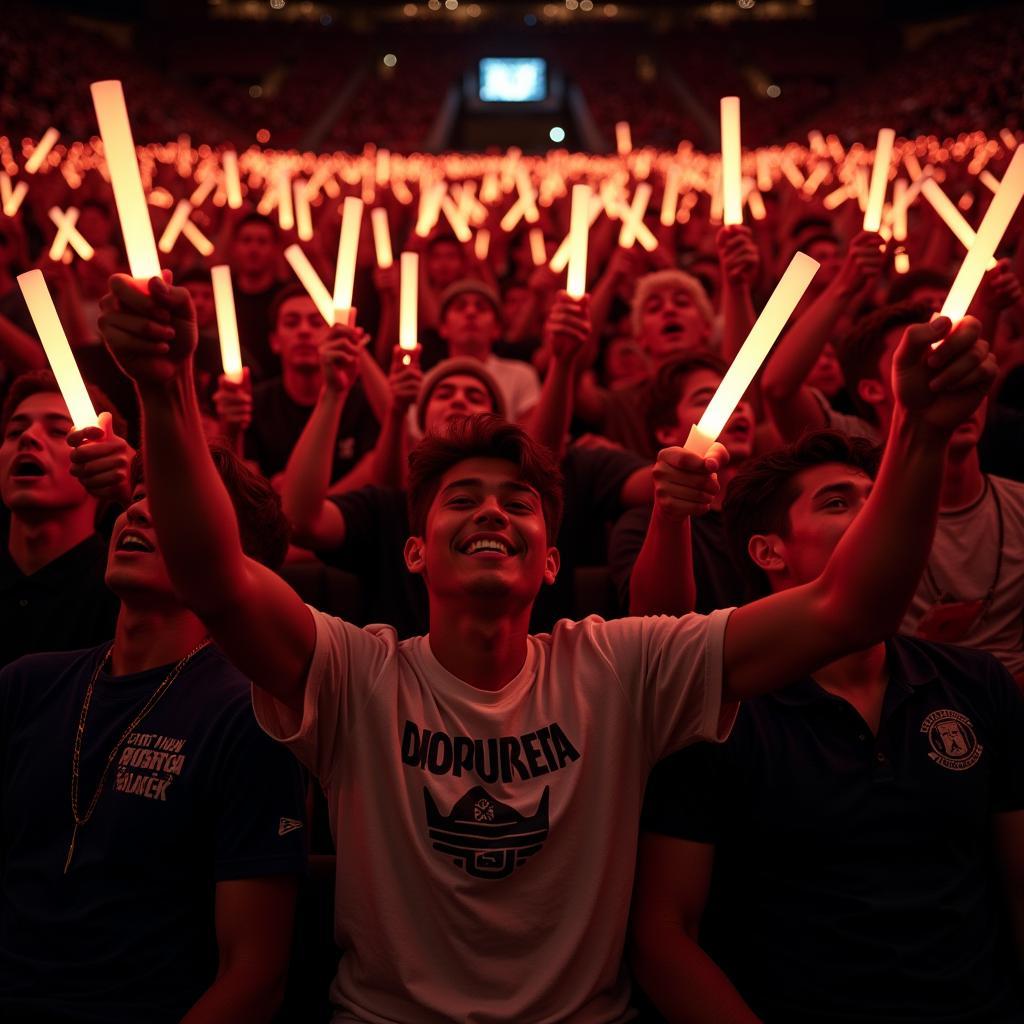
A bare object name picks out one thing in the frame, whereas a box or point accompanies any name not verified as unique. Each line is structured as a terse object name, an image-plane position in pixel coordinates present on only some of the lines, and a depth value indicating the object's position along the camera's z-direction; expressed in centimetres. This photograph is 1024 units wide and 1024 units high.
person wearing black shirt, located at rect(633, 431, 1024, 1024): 152
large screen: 3036
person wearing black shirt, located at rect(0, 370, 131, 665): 225
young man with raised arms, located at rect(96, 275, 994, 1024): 133
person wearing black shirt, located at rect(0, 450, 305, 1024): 148
